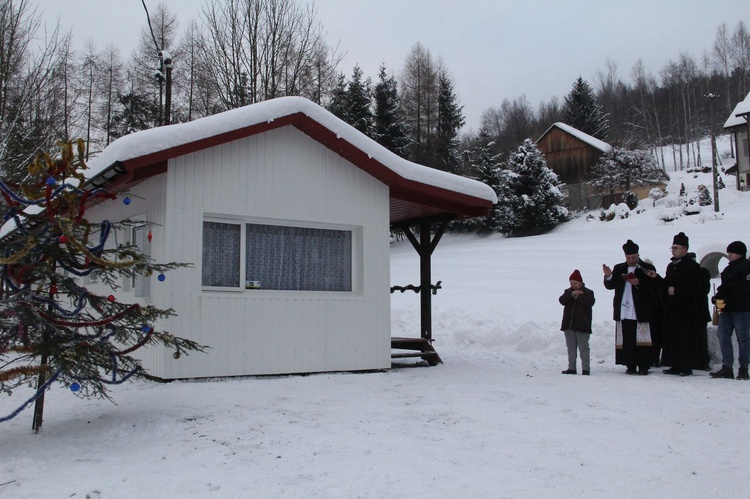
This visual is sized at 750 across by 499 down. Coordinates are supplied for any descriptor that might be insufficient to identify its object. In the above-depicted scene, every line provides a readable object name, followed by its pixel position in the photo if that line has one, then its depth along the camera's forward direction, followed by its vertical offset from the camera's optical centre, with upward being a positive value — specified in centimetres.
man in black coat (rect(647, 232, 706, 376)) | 927 -17
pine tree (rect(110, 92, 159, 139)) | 3409 +964
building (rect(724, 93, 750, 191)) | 4062 +996
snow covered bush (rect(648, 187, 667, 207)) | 3709 +561
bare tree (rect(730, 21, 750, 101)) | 6429 +2371
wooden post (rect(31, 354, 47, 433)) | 561 -91
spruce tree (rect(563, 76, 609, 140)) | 5898 +1640
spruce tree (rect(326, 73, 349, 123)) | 3666 +1102
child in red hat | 951 -34
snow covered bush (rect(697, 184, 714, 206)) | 3397 +489
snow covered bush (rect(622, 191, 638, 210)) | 3738 +531
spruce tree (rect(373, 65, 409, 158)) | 3906 +1032
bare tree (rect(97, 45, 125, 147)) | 3561 +1197
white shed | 837 +101
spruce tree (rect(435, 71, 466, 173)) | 4209 +1167
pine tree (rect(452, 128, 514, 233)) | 3606 +653
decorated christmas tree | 523 +8
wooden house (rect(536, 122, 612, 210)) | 4467 +1016
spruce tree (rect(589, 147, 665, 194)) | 3888 +728
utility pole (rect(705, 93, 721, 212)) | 3132 +470
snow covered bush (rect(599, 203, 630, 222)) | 3481 +438
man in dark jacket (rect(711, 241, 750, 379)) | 868 -18
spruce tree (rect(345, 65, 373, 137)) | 3803 +1092
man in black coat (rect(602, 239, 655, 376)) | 955 -23
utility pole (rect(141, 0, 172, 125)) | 1691 +606
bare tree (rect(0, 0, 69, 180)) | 1698 +564
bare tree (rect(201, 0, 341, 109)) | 2709 +1006
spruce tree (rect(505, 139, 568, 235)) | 3556 +533
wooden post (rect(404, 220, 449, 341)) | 1166 +42
